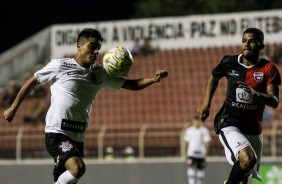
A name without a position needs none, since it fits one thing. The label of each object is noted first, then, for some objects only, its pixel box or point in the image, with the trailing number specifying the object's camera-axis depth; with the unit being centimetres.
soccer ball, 1933
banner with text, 5787
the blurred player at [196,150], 3981
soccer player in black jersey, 1966
